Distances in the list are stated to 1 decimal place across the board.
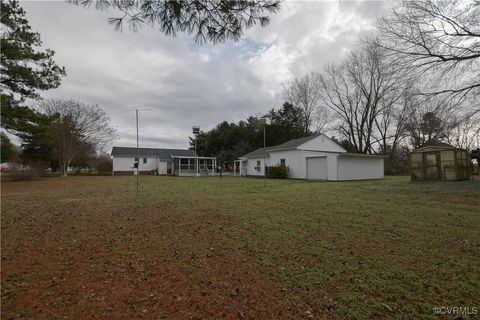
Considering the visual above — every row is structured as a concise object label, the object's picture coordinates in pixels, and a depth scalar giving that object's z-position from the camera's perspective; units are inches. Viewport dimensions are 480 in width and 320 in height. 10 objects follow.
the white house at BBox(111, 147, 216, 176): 1481.3
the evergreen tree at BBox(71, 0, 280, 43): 145.9
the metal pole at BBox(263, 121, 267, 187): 1082.1
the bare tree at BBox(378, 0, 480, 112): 428.8
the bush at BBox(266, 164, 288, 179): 993.5
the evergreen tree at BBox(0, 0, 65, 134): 514.0
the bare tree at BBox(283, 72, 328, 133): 1523.0
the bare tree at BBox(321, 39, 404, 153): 1257.8
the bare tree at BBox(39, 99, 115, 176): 1120.8
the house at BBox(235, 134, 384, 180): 866.1
